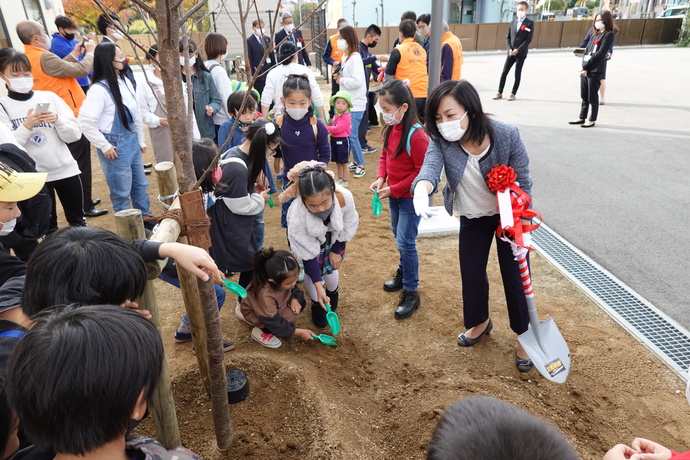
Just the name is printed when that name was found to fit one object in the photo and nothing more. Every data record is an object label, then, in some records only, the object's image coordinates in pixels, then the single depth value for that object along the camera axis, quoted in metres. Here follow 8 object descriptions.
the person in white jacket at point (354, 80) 6.06
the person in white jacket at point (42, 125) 3.58
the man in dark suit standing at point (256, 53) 7.50
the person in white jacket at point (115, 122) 4.00
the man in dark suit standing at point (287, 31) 8.59
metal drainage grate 2.88
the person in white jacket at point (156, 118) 4.80
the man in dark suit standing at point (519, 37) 9.87
